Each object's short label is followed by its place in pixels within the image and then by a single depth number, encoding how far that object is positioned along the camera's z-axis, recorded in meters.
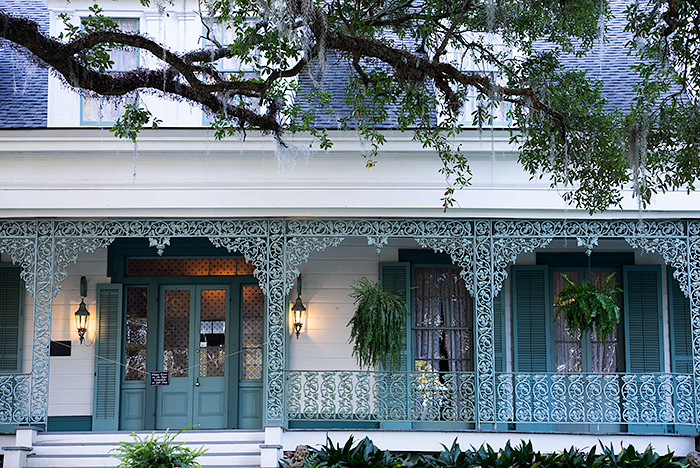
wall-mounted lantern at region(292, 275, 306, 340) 11.20
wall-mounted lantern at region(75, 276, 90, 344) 11.17
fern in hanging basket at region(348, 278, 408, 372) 9.65
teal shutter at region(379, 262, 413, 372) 11.20
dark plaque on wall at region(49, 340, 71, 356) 11.33
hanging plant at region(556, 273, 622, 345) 9.53
